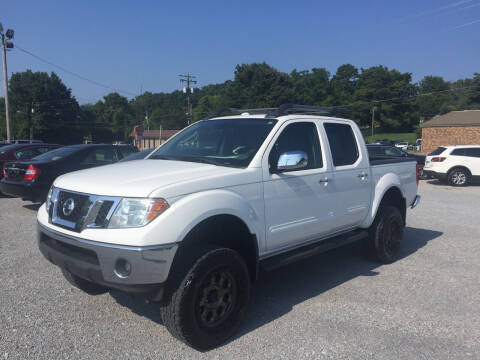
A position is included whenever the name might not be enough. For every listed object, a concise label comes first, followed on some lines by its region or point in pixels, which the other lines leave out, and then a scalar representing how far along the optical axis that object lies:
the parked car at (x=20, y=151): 11.72
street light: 27.56
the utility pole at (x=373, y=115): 78.75
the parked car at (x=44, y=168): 9.02
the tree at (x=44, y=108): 66.81
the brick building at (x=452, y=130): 36.56
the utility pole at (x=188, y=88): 49.66
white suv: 16.09
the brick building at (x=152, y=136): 77.55
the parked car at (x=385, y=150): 16.12
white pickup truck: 3.12
